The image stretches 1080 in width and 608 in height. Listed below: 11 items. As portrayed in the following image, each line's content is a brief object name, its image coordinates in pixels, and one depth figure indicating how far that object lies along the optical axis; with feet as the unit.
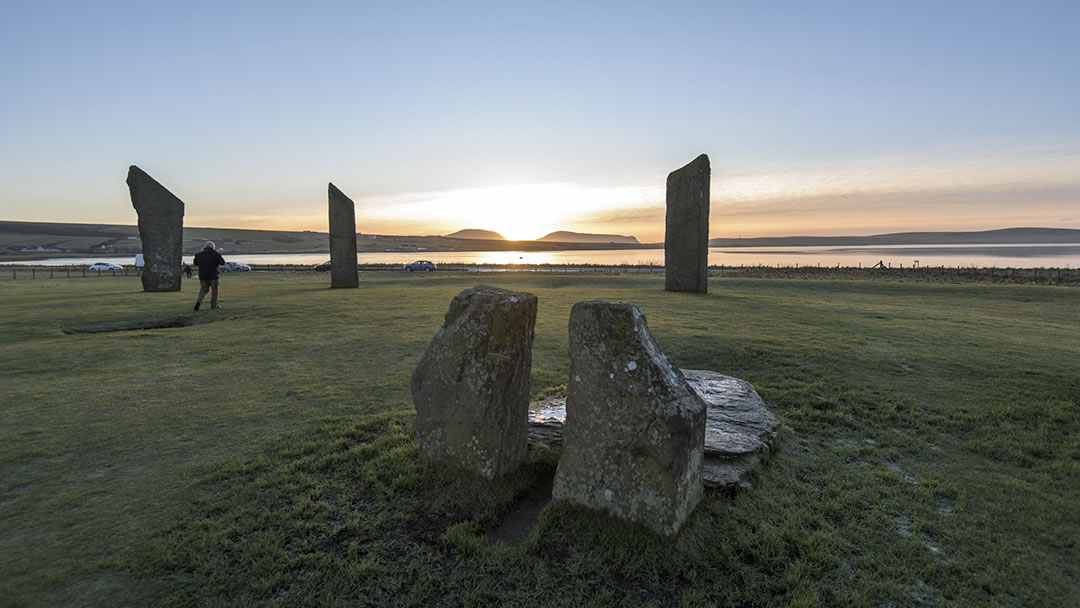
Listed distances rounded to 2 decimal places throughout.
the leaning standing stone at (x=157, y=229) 72.54
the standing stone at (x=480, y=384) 16.20
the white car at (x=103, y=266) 126.60
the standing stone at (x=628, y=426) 13.24
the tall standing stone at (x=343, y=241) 79.68
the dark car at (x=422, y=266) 147.02
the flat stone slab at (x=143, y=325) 43.75
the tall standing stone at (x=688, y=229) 64.59
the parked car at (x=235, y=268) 136.26
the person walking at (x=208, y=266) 52.34
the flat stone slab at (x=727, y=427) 16.12
